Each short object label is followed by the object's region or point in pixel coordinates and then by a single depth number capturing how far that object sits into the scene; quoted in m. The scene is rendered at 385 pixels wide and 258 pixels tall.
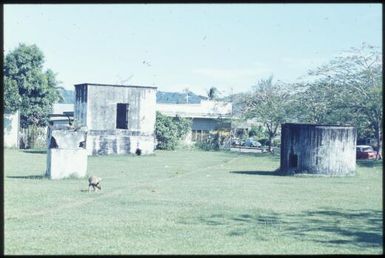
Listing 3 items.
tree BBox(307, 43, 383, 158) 34.81
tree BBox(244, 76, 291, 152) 47.87
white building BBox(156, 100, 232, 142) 51.75
